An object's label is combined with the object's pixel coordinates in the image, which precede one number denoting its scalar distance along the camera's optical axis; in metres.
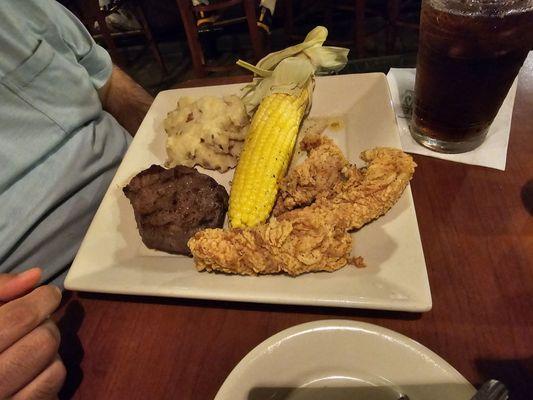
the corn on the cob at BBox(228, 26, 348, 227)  0.35
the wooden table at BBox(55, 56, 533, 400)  0.24
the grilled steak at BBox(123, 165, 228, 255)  0.32
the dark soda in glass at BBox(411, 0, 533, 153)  0.29
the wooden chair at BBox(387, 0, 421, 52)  0.96
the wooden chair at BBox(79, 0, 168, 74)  1.08
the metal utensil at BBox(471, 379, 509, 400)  0.18
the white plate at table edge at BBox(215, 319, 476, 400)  0.20
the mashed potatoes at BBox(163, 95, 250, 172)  0.41
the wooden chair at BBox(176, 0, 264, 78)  0.84
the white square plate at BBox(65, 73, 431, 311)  0.26
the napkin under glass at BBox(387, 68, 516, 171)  0.35
